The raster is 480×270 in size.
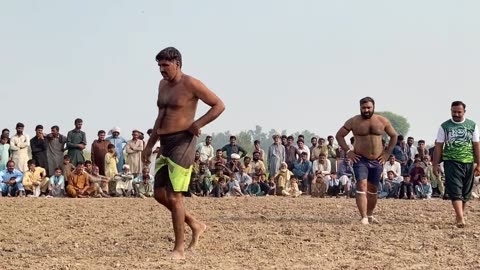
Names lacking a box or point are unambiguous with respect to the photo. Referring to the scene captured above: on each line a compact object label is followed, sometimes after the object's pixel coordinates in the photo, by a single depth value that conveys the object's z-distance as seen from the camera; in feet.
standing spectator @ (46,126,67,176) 56.70
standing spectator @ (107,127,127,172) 58.08
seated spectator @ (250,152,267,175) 60.75
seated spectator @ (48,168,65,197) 55.21
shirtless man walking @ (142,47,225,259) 24.85
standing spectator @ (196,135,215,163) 61.00
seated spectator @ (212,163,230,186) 57.67
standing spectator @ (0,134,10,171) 55.31
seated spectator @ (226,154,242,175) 59.40
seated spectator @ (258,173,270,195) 59.41
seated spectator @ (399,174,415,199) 57.52
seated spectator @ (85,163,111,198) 55.67
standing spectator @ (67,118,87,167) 56.75
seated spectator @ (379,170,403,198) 58.13
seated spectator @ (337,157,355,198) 58.95
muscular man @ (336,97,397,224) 34.53
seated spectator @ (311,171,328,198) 59.11
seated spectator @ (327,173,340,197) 59.31
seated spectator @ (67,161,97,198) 54.60
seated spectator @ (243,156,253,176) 60.56
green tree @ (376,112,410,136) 303.23
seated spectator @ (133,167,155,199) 55.77
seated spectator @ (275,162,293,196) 59.11
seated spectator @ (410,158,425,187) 57.88
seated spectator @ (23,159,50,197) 54.65
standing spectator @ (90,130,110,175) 57.72
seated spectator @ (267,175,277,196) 59.21
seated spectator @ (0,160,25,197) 53.98
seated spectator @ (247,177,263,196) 59.00
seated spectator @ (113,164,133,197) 56.44
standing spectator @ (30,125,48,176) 56.65
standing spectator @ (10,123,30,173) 55.77
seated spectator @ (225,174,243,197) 57.62
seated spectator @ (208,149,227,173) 59.26
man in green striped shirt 34.01
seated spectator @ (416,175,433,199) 57.57
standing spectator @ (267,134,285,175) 62.03
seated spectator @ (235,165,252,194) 58.75
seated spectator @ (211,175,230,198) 57.11
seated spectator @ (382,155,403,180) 59.00
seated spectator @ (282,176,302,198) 58.54
